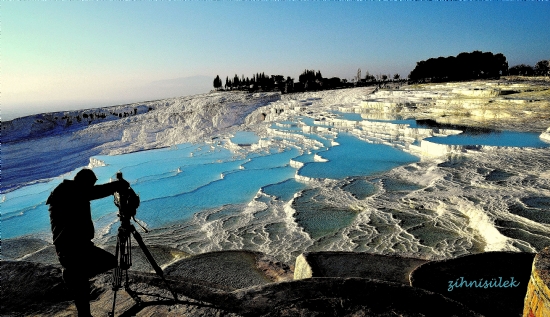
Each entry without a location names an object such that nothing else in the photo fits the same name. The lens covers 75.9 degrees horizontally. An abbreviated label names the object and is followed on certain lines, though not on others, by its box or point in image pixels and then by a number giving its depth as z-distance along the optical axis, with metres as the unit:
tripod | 2.51
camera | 2.50
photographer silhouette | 2.35
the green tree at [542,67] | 51.34
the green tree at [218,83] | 63.84
